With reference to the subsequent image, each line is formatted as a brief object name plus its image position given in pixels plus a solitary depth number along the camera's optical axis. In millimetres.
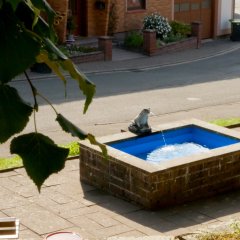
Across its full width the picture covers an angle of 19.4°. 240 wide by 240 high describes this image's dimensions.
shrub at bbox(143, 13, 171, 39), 30203
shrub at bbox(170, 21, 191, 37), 31562
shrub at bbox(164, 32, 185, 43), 30578
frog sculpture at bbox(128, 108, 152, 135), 12664
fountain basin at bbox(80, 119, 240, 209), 10766
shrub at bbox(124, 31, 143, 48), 29641
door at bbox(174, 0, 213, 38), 33656
